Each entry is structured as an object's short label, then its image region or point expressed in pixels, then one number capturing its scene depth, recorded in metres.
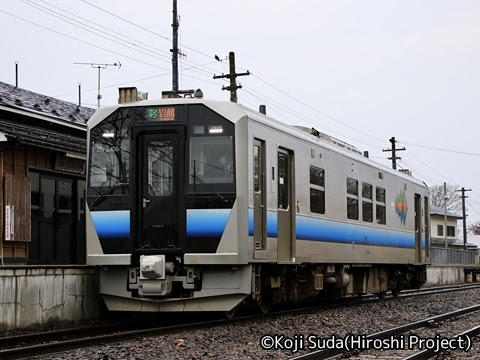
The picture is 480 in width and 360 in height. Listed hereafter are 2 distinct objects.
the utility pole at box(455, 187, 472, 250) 65.31
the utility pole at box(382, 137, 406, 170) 48.62
